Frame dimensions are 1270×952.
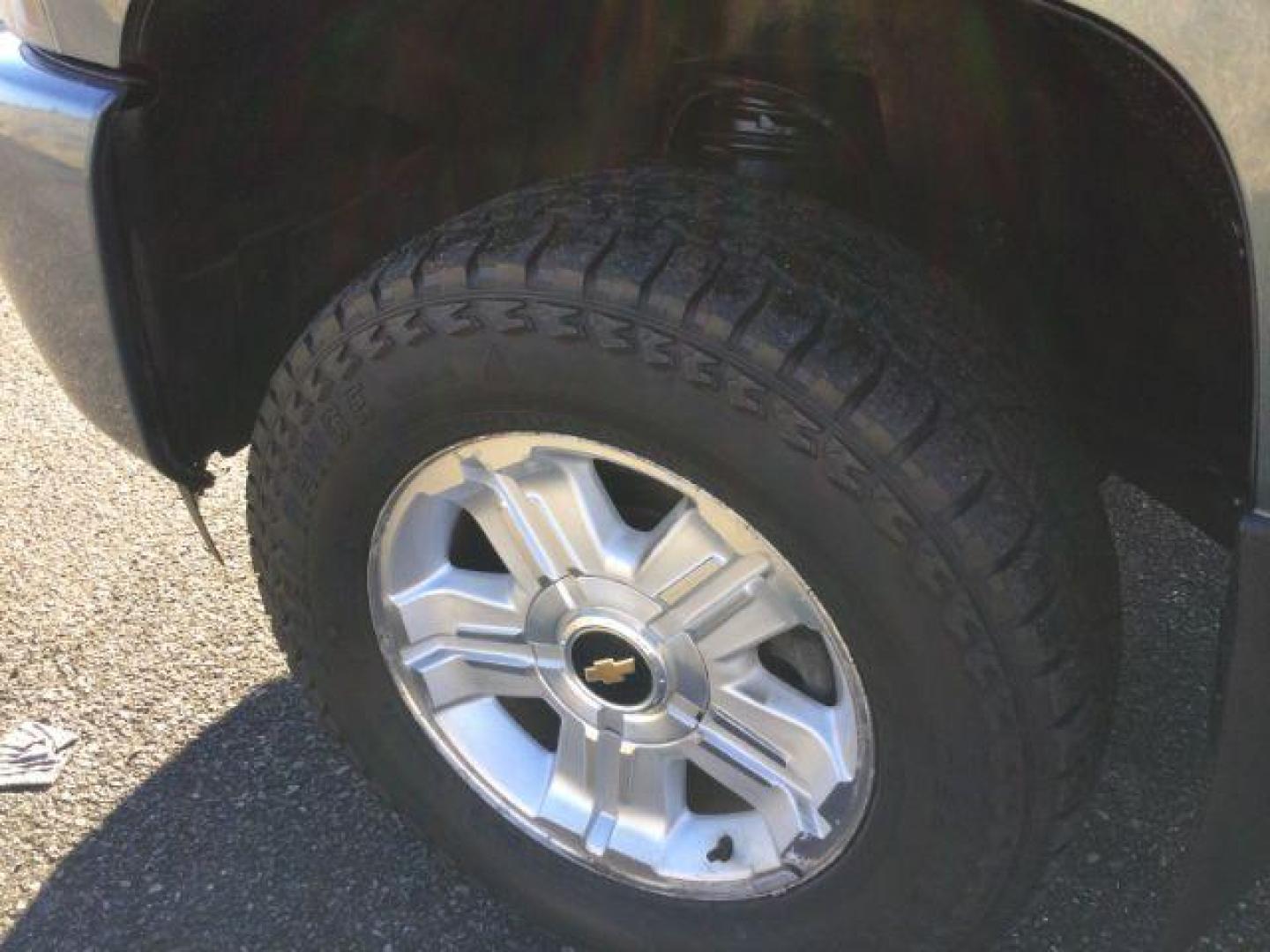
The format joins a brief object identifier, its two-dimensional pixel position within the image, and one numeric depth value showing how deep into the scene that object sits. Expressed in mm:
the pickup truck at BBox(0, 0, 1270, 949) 1416
